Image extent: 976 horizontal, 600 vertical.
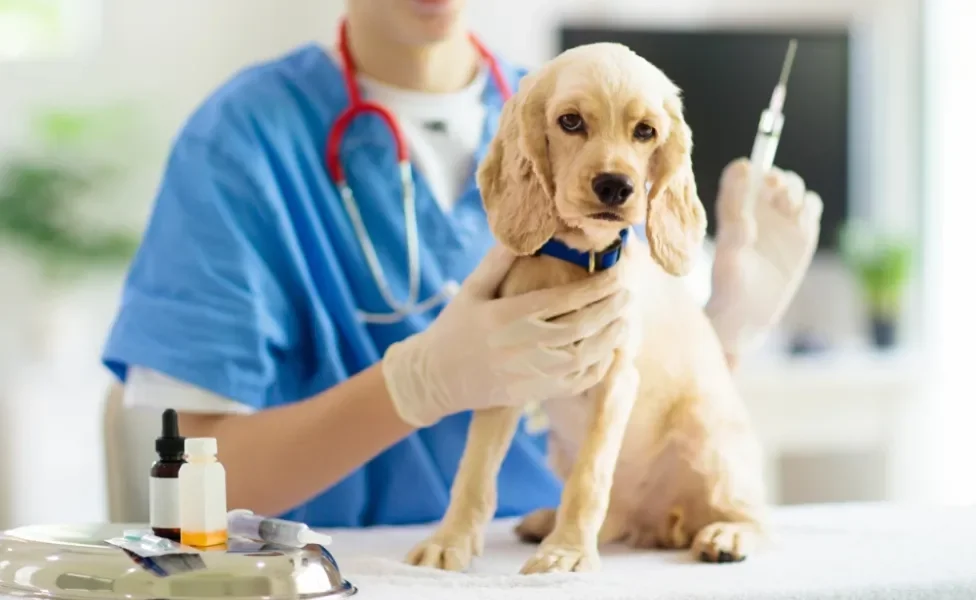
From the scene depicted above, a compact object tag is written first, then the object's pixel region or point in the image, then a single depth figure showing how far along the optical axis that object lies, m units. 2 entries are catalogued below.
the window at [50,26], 3.22
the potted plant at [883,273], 3.06
